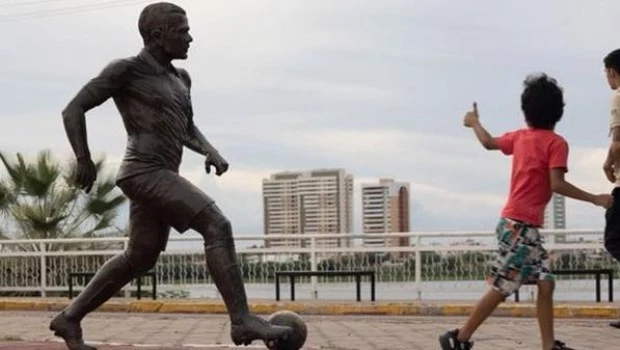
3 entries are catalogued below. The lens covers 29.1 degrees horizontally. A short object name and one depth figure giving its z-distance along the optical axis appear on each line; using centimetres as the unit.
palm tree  2255
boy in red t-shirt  678
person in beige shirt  735
